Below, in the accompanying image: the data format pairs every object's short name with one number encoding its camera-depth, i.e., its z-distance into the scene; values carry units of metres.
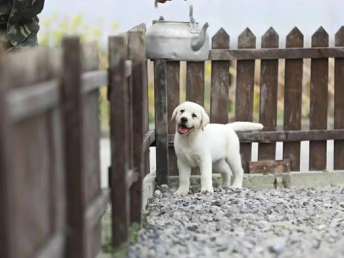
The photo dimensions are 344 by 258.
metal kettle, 8.68
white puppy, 9.21
